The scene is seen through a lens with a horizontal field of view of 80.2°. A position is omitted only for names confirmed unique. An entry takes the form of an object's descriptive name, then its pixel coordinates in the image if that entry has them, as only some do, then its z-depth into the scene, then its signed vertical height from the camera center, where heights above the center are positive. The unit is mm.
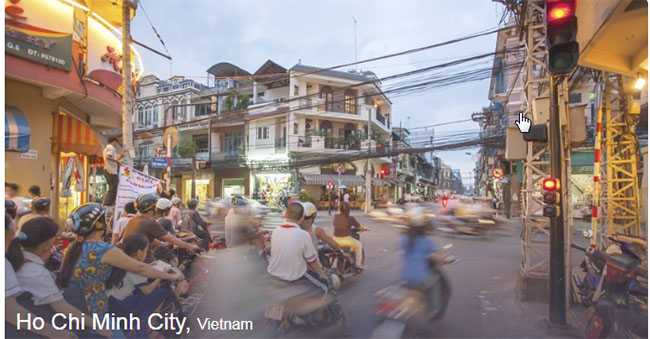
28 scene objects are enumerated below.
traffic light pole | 4596 -883
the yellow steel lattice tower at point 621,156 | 9312 +429
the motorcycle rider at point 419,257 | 4176 -938
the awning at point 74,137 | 9641 +968
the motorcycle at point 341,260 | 6452 -1536
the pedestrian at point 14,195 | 6008 -356
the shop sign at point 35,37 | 7441 +2801
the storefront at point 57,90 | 7684 +1941
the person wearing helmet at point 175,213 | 7684 -784
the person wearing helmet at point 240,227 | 5066 -720
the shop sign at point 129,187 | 5875 -211
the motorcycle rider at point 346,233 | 7285 -1144
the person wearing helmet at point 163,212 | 5621 -561
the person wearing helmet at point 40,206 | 4696 -398
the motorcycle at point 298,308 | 3811 -1380
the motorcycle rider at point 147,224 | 4250 -562
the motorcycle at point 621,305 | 3713 -1335
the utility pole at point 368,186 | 28062 -946
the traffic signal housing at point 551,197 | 4625 -287
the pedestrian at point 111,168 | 7363 +116
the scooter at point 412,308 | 3848 -1407
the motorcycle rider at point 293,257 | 3859 -843
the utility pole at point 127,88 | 9055 +2052
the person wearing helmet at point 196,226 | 6836 -944
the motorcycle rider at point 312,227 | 5215 -746
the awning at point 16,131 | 7473 +859
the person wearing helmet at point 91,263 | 2875 -666
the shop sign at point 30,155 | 8589 +438
